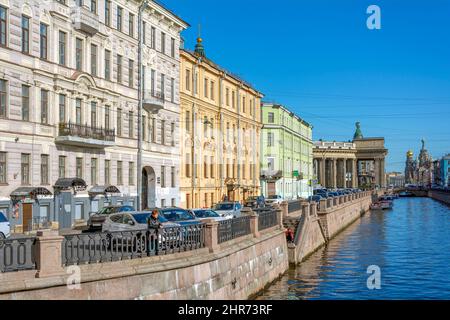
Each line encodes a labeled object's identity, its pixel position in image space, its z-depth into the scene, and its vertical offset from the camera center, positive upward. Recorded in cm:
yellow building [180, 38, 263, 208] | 5084 +464
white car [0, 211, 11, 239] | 2141 -155
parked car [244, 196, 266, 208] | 5066 -173
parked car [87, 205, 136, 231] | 3080 -169
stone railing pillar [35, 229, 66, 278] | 1252 -149
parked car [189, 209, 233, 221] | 3140 -164
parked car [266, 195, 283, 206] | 5723 -170
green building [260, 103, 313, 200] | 7862 +408
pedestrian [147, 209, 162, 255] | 1588 -150
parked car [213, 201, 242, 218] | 3619 -165
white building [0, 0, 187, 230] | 2964 +454
